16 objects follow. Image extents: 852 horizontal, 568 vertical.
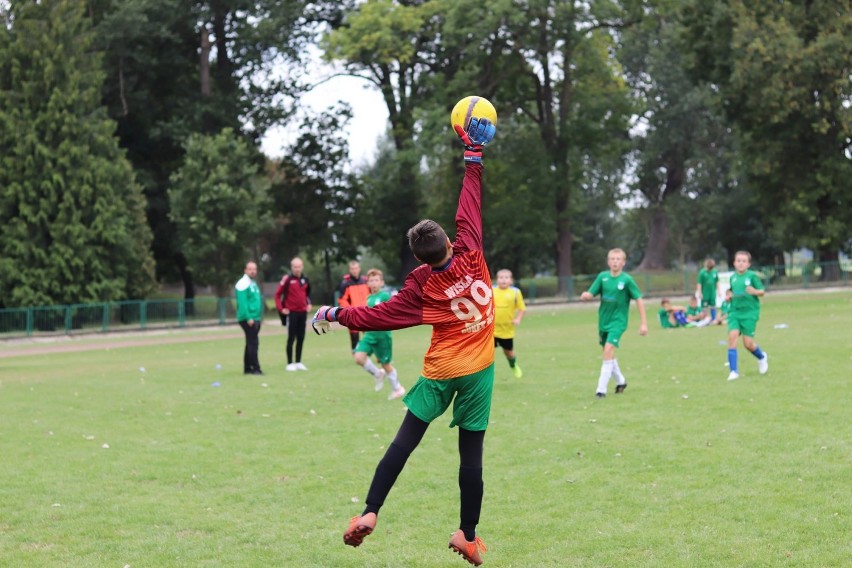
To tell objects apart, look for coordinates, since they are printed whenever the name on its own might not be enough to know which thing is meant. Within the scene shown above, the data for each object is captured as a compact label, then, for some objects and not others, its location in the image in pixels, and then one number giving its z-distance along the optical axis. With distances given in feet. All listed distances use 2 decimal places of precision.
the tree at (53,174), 129.59
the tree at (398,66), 144.46
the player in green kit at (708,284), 92.99
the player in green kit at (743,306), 47.75
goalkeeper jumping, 19.83
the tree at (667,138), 201.36
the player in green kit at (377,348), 48.55
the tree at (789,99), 136.56
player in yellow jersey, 50.42
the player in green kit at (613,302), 43.80
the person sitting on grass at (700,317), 93.09
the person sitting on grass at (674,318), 93.25
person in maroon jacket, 62.85
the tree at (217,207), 139.13
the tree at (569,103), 156.97
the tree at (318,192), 169.99
